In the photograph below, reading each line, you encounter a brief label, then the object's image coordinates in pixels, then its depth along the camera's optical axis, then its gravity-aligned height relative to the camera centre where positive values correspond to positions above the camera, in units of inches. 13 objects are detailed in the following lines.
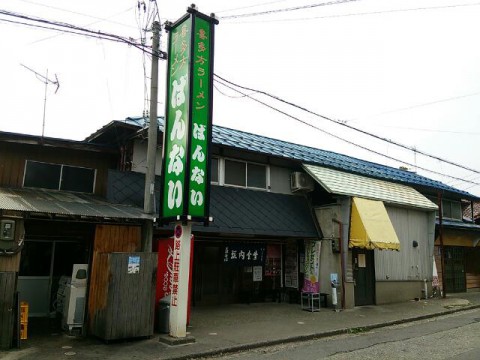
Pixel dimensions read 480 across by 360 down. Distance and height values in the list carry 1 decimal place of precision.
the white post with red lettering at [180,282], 382.0 -26.1
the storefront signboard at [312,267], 618.2 -17.4
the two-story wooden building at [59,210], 400.8 +38.0
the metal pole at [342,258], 600.1 -3.5
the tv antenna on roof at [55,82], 532.1 +208.7
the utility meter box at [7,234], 348.2 +13.0
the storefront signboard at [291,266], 658.2 -17.5
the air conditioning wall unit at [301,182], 663.8 +112.8
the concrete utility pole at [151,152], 408.8 +95.6
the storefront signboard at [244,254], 594.9 -0.5
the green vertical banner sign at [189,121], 390.9 +124.2
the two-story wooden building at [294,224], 582.9 +43.5
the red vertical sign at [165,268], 435.5 -15.8
